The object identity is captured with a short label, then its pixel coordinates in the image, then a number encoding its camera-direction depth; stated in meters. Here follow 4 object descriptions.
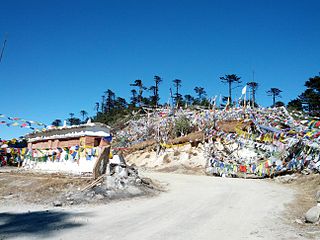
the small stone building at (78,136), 18.59
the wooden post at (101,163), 12.85
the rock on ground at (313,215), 7.73
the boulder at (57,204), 10.32
